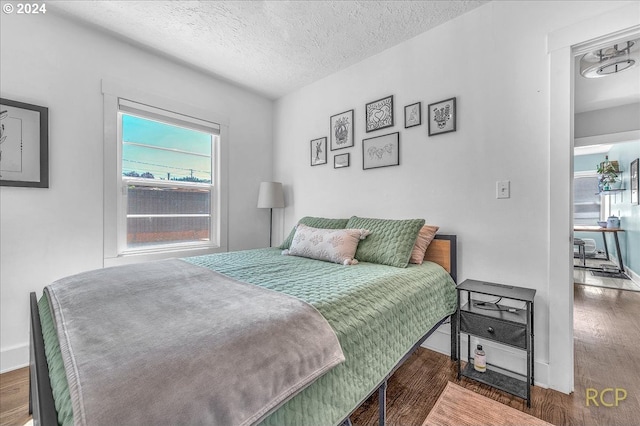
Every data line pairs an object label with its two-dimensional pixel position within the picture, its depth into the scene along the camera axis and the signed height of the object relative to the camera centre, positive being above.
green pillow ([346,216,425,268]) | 1.92 -0.23
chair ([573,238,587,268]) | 4.71 -0.70
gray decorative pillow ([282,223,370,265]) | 2.03 -0.25
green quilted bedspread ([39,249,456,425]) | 0.85 -0.45
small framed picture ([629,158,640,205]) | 3.91 +0.44
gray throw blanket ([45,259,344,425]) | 0.58 -0.37
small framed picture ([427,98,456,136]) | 2.11 +0.74
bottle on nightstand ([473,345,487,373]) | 1.80 -0.98
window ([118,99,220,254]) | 2.48 +0.32
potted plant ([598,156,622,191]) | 4.62 +0.62
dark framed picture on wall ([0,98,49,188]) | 1.89 +0.48
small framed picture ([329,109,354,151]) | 2.77 +0.85
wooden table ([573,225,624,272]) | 4.29 -0.36
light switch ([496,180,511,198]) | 1.87 +0.15
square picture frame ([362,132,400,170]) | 2.44 +0.56
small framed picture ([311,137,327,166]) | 3.02 +0.68
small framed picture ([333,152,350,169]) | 2.81 +0.53
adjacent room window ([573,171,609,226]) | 5.72 +0.23
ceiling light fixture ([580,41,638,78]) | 1.99 +1.17
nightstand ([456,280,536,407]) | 1.54 -0.67
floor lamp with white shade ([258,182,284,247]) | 3.24 +0.19
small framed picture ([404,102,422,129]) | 2.29 +0.82
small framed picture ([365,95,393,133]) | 2.47 +0.90
